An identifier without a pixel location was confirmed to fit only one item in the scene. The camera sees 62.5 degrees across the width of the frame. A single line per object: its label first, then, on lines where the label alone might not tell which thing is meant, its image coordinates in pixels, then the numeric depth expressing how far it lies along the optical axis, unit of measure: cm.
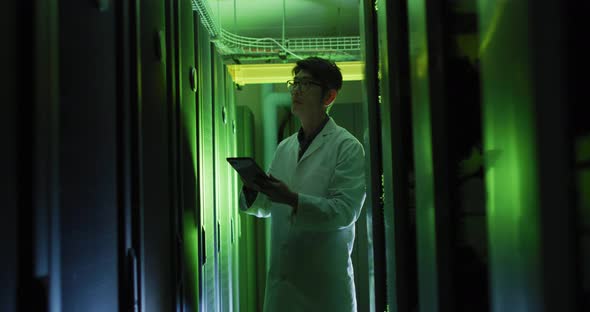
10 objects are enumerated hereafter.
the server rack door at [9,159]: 71
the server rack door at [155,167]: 137
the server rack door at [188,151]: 177
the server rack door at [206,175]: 203
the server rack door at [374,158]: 146
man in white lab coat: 204
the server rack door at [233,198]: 285
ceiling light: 345
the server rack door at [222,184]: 241
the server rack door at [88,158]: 92
